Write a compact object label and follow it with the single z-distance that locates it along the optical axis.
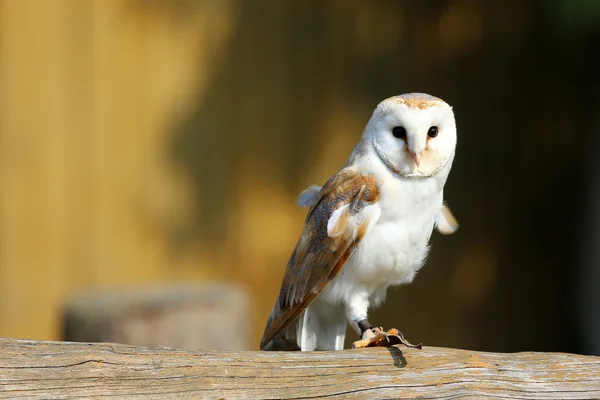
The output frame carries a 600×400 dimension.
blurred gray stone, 8.13
